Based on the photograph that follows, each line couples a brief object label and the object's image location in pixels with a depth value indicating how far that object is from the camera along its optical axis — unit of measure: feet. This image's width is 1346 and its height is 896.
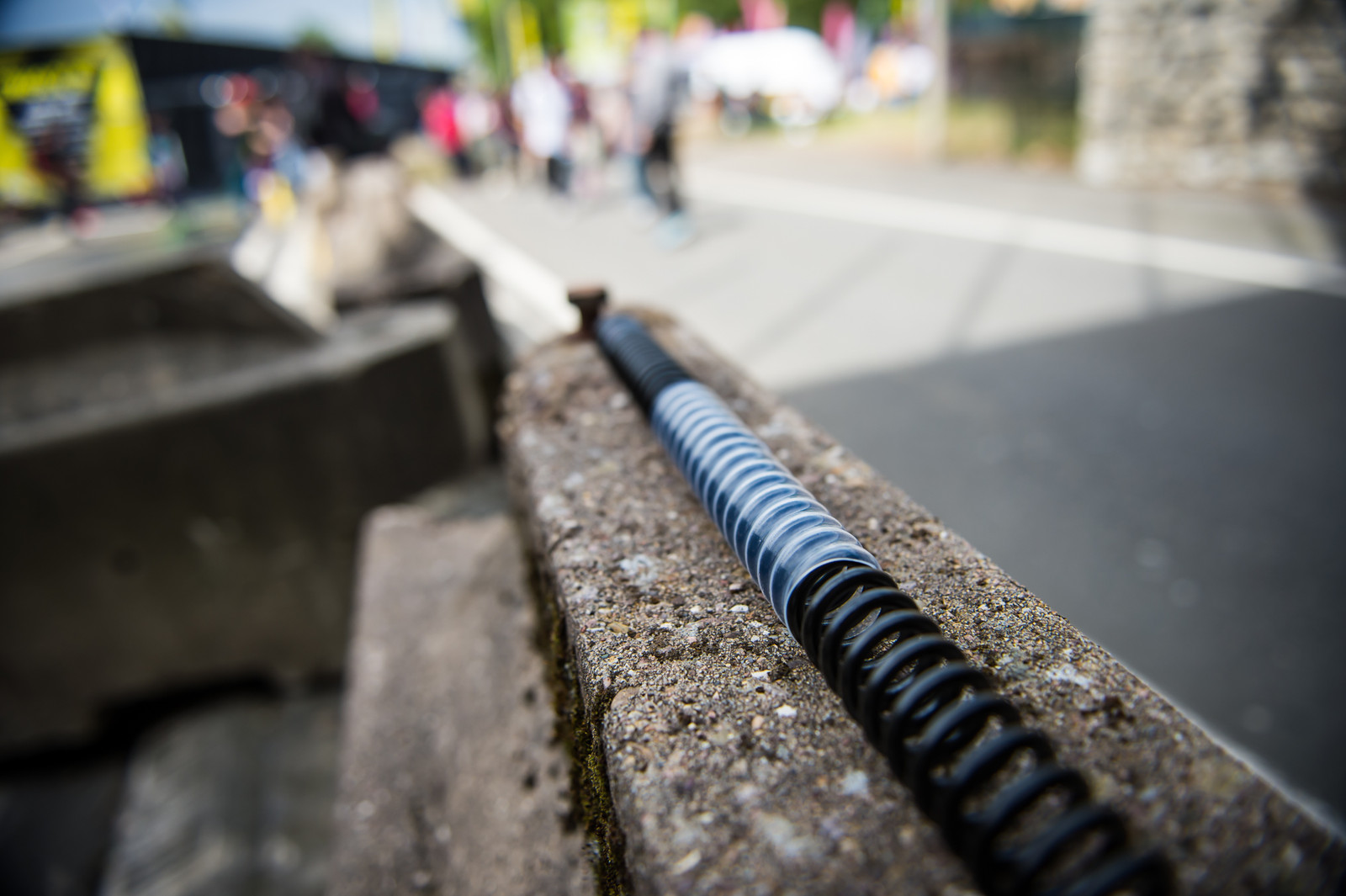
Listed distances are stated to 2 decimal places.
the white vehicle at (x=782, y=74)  83.92
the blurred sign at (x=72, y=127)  59.26
